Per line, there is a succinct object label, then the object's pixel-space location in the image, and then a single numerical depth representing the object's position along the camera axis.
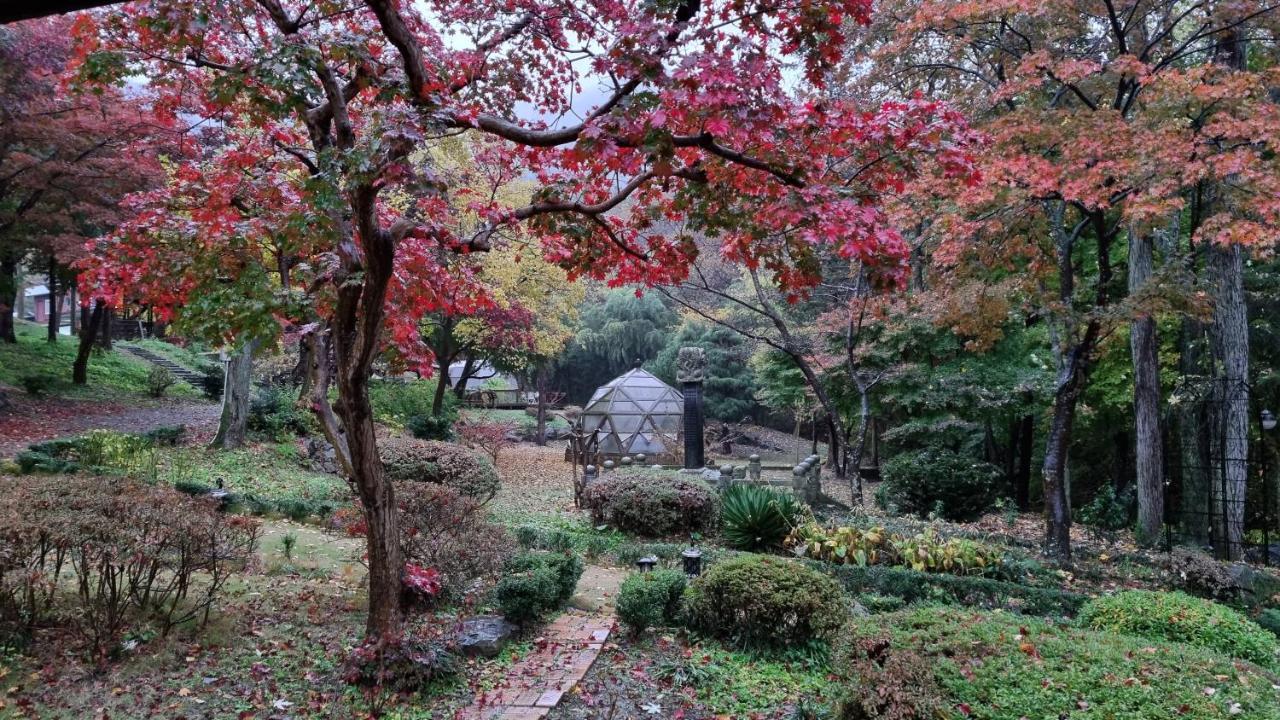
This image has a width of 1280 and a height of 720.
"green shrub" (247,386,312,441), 14.34
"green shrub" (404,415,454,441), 17.11
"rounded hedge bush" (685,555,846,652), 5.21
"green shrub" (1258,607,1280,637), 6.11
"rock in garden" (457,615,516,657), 4.88
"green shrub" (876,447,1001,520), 11.45
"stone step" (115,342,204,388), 23.77
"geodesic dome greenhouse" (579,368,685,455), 21.02
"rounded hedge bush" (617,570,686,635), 5.32
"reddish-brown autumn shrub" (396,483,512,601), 5.76
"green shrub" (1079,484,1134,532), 11.65
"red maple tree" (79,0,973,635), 3.83
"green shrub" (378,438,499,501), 10.50
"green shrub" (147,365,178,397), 19.72
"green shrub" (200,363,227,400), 21.36
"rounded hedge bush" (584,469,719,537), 9.38
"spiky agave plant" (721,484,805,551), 8.56
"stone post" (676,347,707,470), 16.12
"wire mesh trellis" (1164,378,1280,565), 9.18
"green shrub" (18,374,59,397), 16.31
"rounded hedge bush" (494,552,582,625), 5.21
